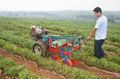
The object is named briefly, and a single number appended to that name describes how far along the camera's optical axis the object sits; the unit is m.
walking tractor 5.72
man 5.43
